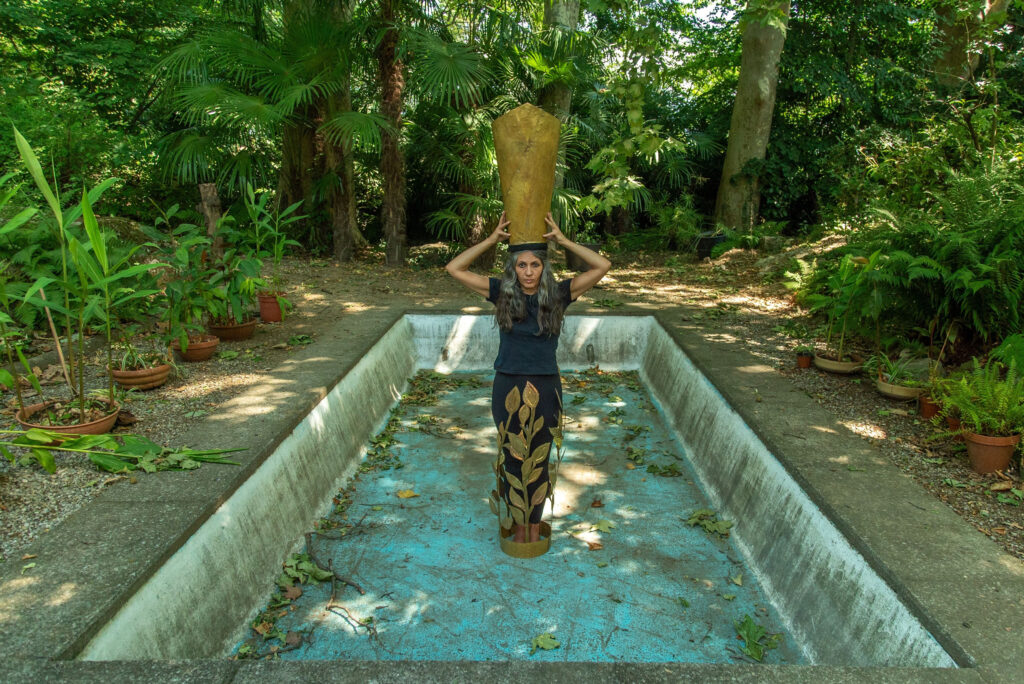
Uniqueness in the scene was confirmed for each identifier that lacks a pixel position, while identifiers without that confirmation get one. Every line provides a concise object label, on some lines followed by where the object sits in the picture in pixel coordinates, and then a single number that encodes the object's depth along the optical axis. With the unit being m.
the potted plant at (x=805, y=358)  5.59
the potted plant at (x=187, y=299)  5.21
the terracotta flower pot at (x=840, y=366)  5.34
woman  3.52
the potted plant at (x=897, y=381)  4.64
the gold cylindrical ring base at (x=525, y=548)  3.90
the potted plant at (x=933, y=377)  4.32
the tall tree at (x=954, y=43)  8.63
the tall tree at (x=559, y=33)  9.30
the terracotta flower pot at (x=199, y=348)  5.50
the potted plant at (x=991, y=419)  3.62
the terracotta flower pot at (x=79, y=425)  3.68
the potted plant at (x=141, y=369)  4.74
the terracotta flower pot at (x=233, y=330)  6.12
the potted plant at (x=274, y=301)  6.65
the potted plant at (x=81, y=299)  3.38
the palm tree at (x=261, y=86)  8.31
